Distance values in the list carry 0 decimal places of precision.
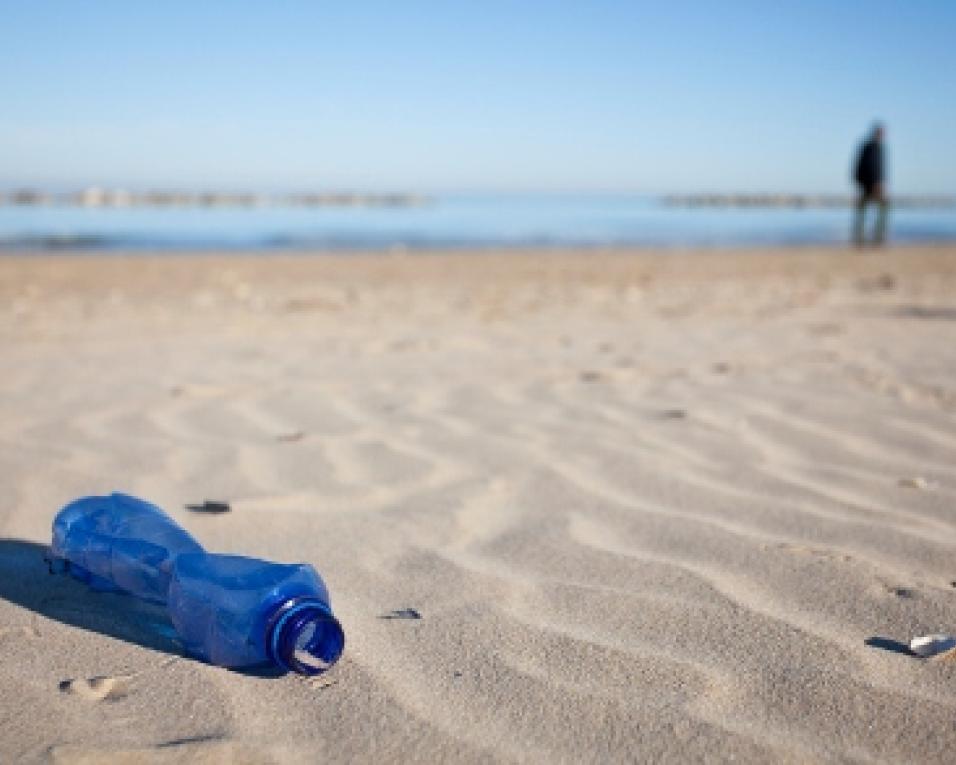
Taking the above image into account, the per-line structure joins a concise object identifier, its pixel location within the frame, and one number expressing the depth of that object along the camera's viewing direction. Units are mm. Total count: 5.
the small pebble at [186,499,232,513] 2061
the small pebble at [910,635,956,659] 1389
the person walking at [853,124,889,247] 11234
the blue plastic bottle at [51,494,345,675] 1279
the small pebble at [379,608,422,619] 1540
